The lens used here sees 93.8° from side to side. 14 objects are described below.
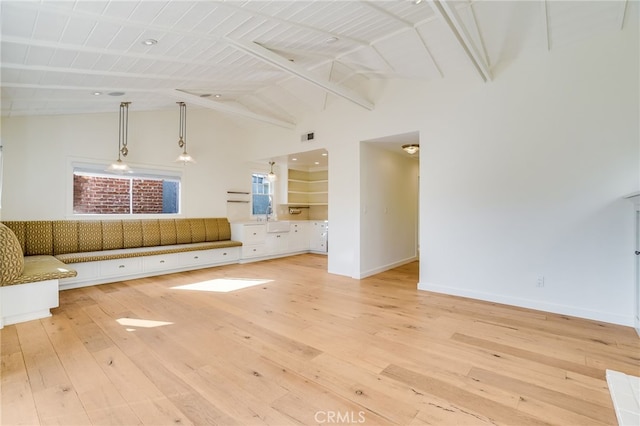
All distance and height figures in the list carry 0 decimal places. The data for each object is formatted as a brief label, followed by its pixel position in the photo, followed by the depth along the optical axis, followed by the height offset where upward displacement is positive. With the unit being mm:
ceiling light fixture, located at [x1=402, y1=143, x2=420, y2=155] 5092 +1101
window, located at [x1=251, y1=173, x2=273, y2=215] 7594 +446
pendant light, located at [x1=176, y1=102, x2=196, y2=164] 5934 +1668
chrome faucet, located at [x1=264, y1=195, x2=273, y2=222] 7707 +36
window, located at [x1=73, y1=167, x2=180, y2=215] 5051 +340
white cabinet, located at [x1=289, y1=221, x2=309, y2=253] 7516 -658
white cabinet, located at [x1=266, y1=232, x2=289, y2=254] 6926 -745
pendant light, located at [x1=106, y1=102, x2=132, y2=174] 5164 +1373
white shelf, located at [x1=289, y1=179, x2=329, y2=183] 8262 +871
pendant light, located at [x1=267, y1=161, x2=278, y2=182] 7270 +886
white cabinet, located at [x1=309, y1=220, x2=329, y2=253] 7789 -662
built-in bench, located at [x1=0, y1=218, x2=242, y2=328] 3025 -641
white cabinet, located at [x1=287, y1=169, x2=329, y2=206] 8203 +692
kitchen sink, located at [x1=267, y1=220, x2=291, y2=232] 6895 -345
